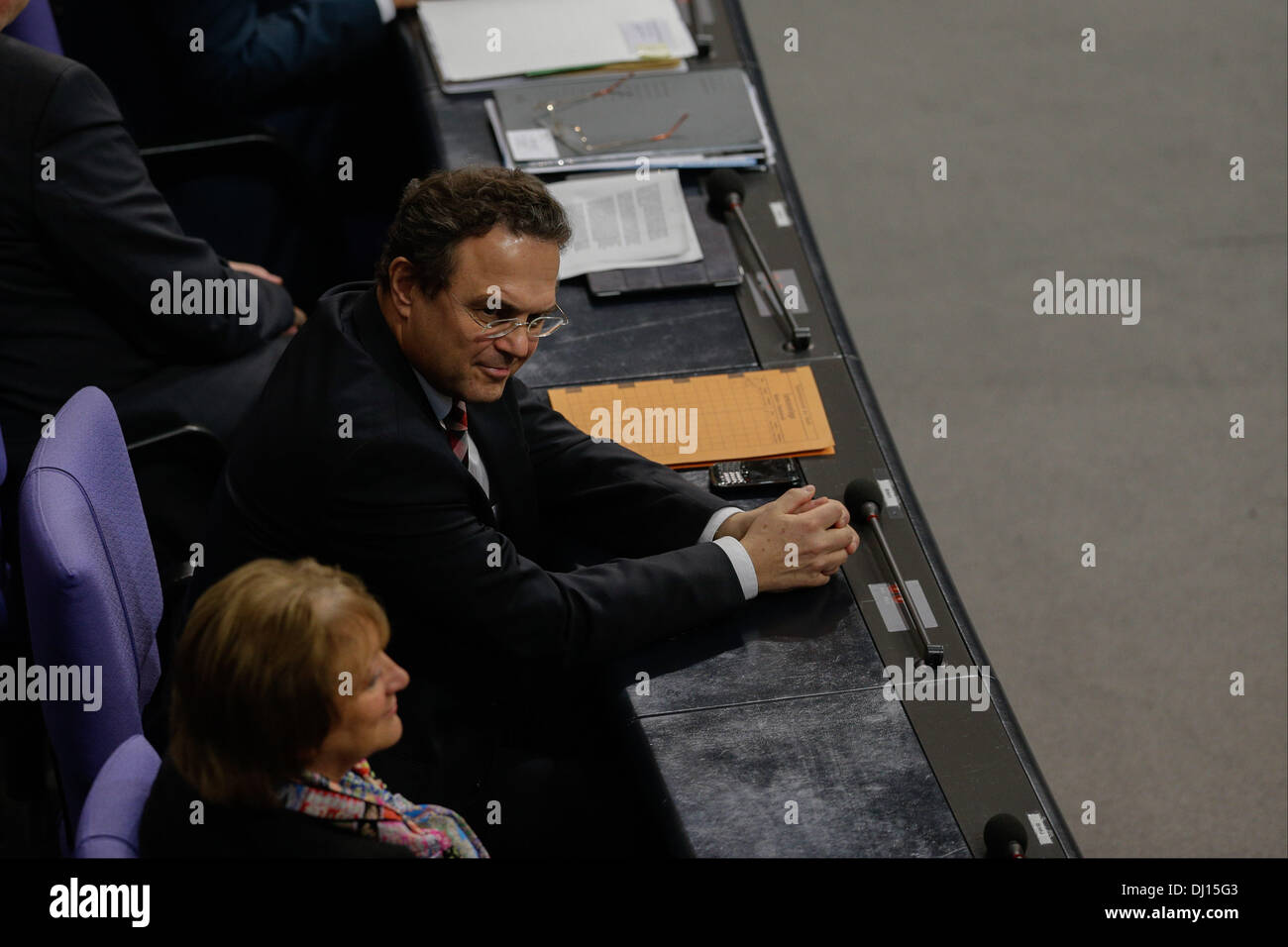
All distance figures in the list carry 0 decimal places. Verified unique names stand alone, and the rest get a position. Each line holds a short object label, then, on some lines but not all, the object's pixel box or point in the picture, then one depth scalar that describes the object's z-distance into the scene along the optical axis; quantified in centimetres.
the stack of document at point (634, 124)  546
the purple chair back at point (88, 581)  338
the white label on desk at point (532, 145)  545
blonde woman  280
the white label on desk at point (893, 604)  392
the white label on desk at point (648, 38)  598
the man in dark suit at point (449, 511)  368
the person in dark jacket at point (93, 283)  466
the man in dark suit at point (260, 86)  618
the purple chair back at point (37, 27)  549
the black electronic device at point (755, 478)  430
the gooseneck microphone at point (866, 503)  409
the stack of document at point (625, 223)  508
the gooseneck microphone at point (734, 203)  487
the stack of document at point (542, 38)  593
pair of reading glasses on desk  549
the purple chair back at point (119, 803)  283
